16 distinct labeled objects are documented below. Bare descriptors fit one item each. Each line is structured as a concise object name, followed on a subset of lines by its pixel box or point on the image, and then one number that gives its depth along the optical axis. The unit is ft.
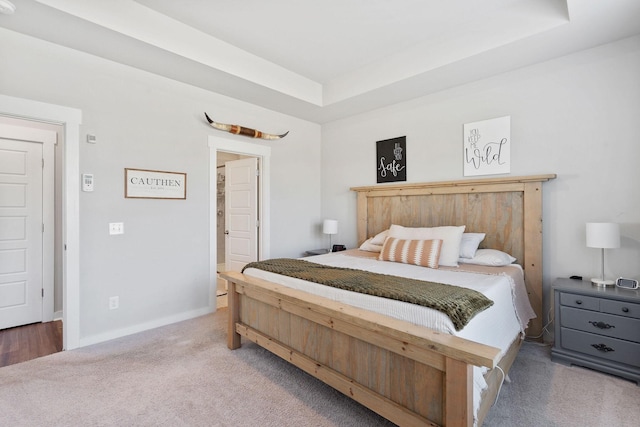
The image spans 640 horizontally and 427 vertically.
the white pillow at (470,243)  9.55
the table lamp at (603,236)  7.64
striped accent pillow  8.98
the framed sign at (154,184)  9.89
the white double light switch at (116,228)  9.53
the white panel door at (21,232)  10.55
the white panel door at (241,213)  13.98
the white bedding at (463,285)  5.17
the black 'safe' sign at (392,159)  12.73
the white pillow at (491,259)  9.07
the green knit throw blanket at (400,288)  5.19
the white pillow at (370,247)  11.82
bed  4.59
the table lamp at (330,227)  14.24
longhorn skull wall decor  11.63
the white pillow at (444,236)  9.20
